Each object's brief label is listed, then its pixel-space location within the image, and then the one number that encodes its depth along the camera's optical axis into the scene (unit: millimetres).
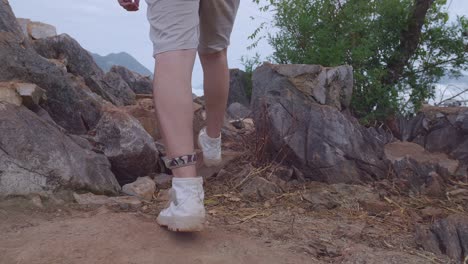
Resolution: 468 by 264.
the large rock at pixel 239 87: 7785
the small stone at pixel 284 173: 3312
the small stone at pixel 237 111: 6677
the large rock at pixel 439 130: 4187
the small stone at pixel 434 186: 3181
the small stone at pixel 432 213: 2754
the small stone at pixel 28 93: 3162
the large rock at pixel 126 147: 3307
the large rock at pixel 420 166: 3307
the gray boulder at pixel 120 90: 5789
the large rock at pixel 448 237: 2275
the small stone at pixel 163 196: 2936
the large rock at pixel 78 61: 5695
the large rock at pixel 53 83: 3670
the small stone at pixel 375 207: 2854
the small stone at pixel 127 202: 2668
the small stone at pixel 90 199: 2668
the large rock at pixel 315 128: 3357
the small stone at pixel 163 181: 3244
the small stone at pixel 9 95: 3031
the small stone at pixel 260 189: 2973
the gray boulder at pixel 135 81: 7186
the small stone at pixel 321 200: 2863
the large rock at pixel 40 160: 2551
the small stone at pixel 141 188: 2992
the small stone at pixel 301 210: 2756
